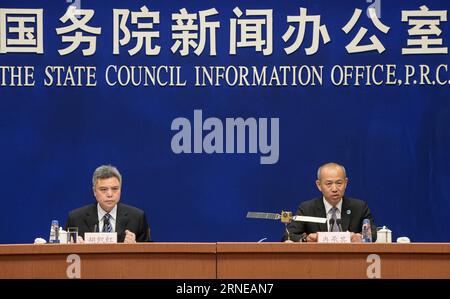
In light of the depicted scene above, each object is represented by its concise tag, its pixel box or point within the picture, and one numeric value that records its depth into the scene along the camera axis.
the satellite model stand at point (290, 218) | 9.04
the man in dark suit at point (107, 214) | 9.29
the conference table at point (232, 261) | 7.35
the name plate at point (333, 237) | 8.05
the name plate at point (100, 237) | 8.15
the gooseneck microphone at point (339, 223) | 9.32
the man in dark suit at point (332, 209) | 9.41
